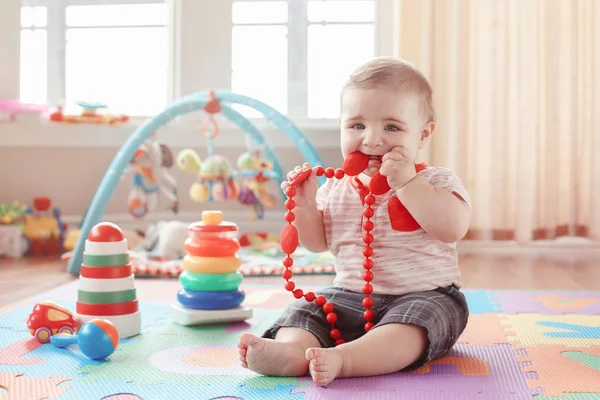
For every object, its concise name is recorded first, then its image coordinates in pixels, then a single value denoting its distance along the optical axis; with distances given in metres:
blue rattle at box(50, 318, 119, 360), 1.12
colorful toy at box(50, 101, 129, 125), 2.76
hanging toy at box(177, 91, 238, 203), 2.48
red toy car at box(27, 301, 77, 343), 1.25
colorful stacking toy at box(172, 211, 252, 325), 1.41
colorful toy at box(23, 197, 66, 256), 2.60
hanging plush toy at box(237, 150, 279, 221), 2.56
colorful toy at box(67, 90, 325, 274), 2.17
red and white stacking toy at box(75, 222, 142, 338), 1.28
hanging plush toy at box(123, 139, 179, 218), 2.44
